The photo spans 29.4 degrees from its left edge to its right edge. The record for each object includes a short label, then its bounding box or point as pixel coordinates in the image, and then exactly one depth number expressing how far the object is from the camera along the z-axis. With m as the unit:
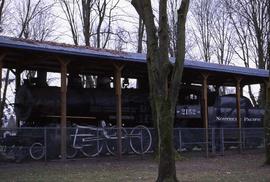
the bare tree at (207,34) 56.34
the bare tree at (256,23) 45.53
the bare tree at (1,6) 43.16
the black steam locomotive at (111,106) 23.89
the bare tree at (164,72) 12.52
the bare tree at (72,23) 50.66
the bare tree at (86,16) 48.52
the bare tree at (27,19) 48.47
